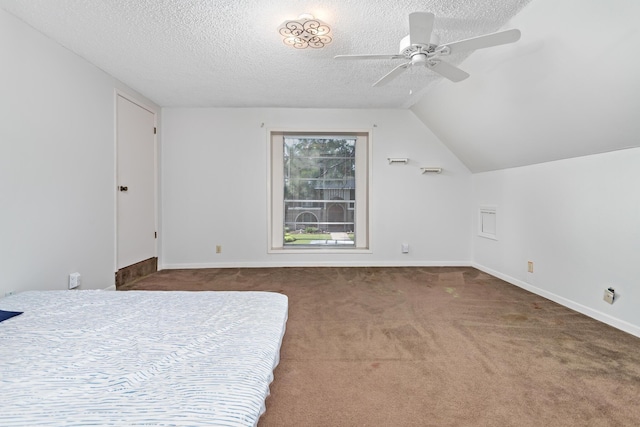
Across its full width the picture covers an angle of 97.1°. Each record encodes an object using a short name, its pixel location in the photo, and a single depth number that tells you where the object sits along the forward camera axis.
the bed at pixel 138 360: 0.78
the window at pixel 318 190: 4.49
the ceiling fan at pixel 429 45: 1.65
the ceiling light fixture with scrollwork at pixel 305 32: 2.07
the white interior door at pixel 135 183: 3.29
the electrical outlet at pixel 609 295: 2.28
